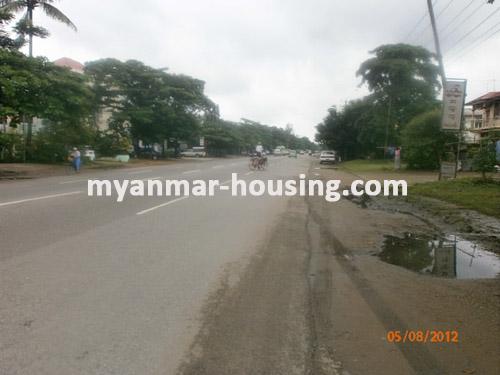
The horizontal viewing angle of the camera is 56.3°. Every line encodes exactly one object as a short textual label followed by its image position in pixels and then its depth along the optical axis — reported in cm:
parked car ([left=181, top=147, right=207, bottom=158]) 7929
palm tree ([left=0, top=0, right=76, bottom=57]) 2794
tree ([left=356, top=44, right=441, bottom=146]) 4950
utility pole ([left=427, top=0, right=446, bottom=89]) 2102
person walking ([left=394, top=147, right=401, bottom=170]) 3456
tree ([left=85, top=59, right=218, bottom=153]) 4619
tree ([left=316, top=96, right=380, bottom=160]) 5338
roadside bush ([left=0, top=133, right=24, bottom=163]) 2942
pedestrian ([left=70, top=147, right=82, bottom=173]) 2856
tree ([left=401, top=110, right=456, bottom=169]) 3206
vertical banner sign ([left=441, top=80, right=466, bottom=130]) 2083
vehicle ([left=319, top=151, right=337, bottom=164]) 5462
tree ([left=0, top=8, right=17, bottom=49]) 2381
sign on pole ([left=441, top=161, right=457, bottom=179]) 2222
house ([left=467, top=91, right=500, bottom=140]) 4838
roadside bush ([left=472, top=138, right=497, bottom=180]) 1872
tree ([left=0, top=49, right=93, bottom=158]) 2309
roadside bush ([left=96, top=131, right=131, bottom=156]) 4575
